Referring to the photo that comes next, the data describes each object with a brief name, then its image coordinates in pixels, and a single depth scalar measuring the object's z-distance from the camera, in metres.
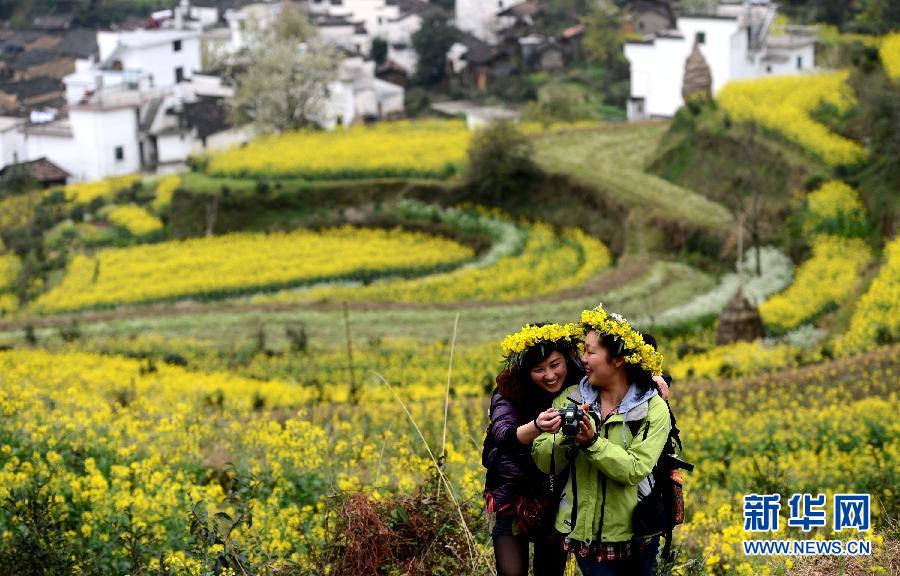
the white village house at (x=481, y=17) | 76.88
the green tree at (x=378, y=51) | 73.25
